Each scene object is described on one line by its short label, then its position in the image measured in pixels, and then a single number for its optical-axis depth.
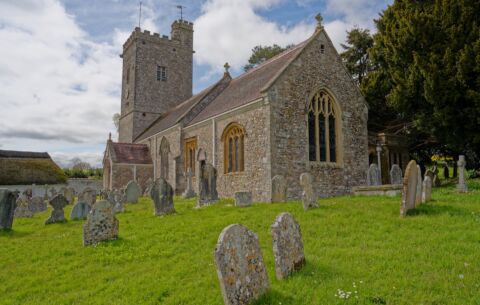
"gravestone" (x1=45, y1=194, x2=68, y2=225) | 11.16
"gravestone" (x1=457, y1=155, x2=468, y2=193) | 11.09
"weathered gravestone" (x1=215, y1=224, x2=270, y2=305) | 3.61
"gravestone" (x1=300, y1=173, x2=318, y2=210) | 9.20
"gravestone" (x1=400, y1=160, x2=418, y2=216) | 7.18
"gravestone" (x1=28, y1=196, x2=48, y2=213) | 15.08
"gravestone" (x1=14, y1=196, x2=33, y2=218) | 13.86
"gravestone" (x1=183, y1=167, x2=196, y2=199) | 17.58
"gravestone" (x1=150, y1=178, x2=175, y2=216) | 10.95
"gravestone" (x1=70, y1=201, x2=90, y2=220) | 11.73
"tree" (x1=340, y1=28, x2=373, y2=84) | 23.50
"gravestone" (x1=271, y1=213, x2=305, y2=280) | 4.42
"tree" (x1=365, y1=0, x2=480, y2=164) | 13.34
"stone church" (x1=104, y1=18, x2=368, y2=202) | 13.78
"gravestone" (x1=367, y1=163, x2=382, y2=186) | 13.46
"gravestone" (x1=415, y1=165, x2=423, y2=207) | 8.06
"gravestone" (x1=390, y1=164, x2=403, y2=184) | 13.21
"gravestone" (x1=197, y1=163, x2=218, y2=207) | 12.86
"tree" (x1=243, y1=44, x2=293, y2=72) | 35.59
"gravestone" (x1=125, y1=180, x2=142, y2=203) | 16.39
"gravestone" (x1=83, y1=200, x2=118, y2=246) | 7.62
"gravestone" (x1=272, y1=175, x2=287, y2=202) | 11.84
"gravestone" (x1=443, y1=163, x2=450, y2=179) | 19.31
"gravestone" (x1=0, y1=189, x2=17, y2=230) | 10.38
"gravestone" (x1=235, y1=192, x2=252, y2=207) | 11.40
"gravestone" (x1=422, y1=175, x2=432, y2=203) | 9.06
